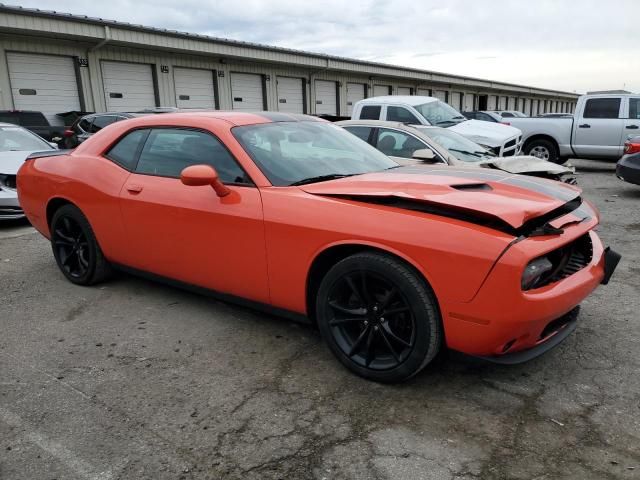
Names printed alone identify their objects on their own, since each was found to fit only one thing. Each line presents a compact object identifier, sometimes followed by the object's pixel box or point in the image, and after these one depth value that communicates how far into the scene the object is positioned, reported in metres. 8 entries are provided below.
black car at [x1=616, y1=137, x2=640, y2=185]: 8.73
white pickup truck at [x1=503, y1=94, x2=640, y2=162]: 12.25
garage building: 14.98
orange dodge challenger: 2.48
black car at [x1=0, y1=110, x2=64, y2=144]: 12.48
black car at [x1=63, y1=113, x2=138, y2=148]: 11.54
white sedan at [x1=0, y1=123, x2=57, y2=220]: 6.93
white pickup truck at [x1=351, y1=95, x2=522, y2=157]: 9.85
